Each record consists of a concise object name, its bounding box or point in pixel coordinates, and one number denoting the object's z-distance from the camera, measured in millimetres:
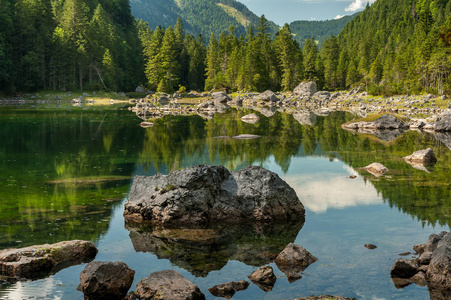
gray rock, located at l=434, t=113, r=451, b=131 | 36719
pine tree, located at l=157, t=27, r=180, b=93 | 102312
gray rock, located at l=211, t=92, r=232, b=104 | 87250
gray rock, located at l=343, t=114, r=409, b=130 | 39125
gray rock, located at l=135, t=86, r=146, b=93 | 107400
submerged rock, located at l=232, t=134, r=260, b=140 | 31325
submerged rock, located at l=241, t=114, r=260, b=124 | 45388
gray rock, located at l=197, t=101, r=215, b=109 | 69225
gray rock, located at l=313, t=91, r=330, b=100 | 95938
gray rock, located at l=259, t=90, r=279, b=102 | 84725
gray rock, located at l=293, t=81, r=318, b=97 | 100188
